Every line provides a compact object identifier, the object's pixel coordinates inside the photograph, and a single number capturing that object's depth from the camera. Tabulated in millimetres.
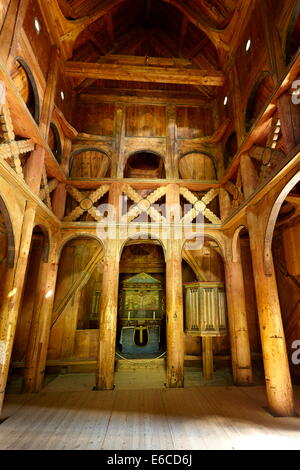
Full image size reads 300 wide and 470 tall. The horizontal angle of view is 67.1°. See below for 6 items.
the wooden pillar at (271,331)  4098
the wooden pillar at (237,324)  5828
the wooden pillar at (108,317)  5676
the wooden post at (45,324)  5551
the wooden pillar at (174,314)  5793
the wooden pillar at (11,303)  4004
